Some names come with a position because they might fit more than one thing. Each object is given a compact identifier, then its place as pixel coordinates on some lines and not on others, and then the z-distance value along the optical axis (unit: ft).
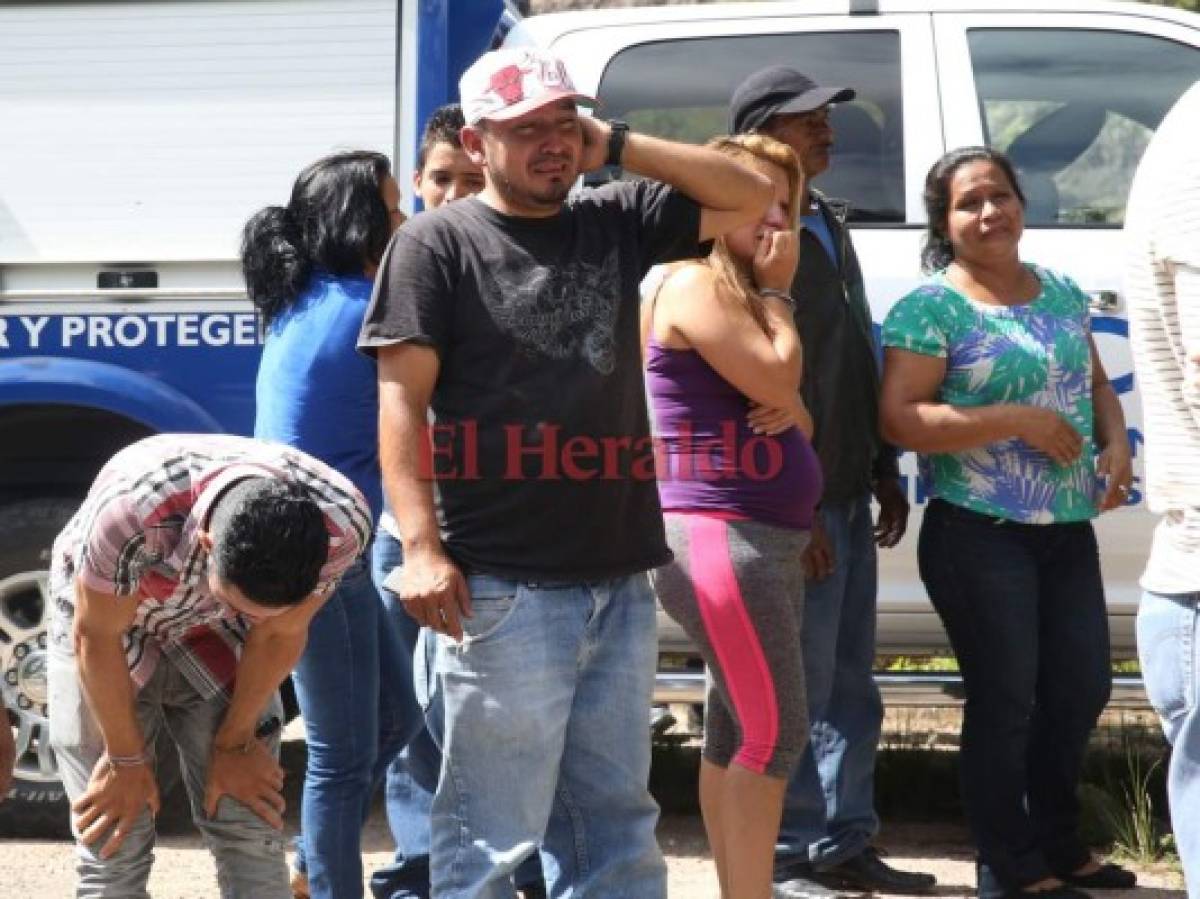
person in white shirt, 18.86
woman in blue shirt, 26.26
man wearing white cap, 21.69
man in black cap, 28.97
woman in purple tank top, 25.22
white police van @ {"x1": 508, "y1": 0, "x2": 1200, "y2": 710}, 32.44
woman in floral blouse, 28.83
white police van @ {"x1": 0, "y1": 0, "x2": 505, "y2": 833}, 31.87
